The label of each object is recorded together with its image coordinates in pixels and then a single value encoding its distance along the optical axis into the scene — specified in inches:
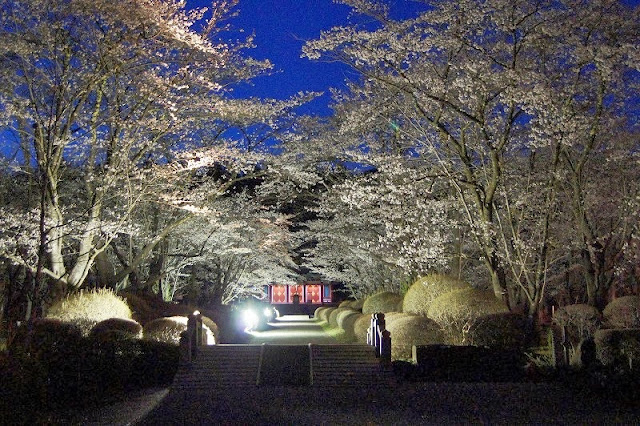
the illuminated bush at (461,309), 683.4
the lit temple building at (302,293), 2320.4
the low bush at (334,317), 1290.2
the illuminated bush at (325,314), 1552.7
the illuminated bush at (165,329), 661.3
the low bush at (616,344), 536.6
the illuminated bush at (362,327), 897.5
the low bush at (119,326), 600.7
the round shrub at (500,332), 635.5
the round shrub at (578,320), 668.7
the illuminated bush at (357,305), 1373.0
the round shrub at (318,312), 1822.7
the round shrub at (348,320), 1037.5
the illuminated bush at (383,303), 1039.6
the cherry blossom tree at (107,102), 642.2
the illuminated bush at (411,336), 686.5
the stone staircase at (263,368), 573.9
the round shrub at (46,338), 419.5
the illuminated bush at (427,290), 828.6
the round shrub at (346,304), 1519.8
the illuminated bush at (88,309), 629.0
